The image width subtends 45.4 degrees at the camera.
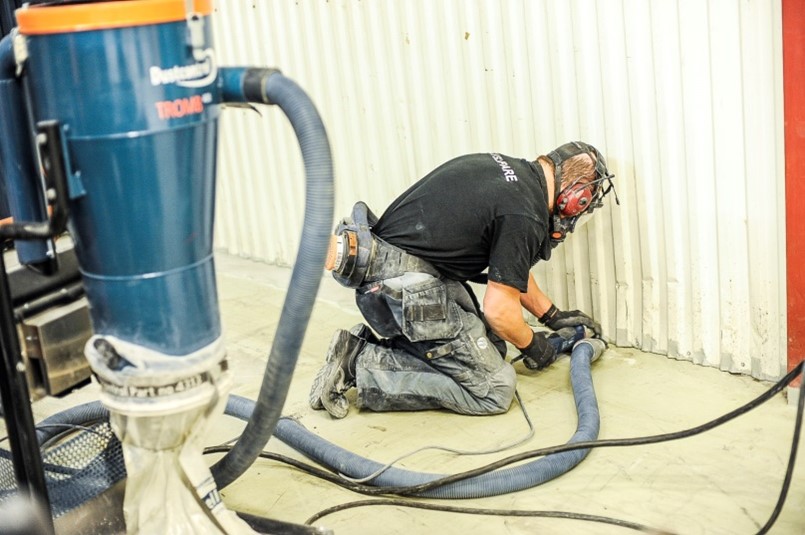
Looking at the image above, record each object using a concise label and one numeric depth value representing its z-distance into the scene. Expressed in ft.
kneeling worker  11.78
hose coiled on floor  9.98
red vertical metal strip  10.50
